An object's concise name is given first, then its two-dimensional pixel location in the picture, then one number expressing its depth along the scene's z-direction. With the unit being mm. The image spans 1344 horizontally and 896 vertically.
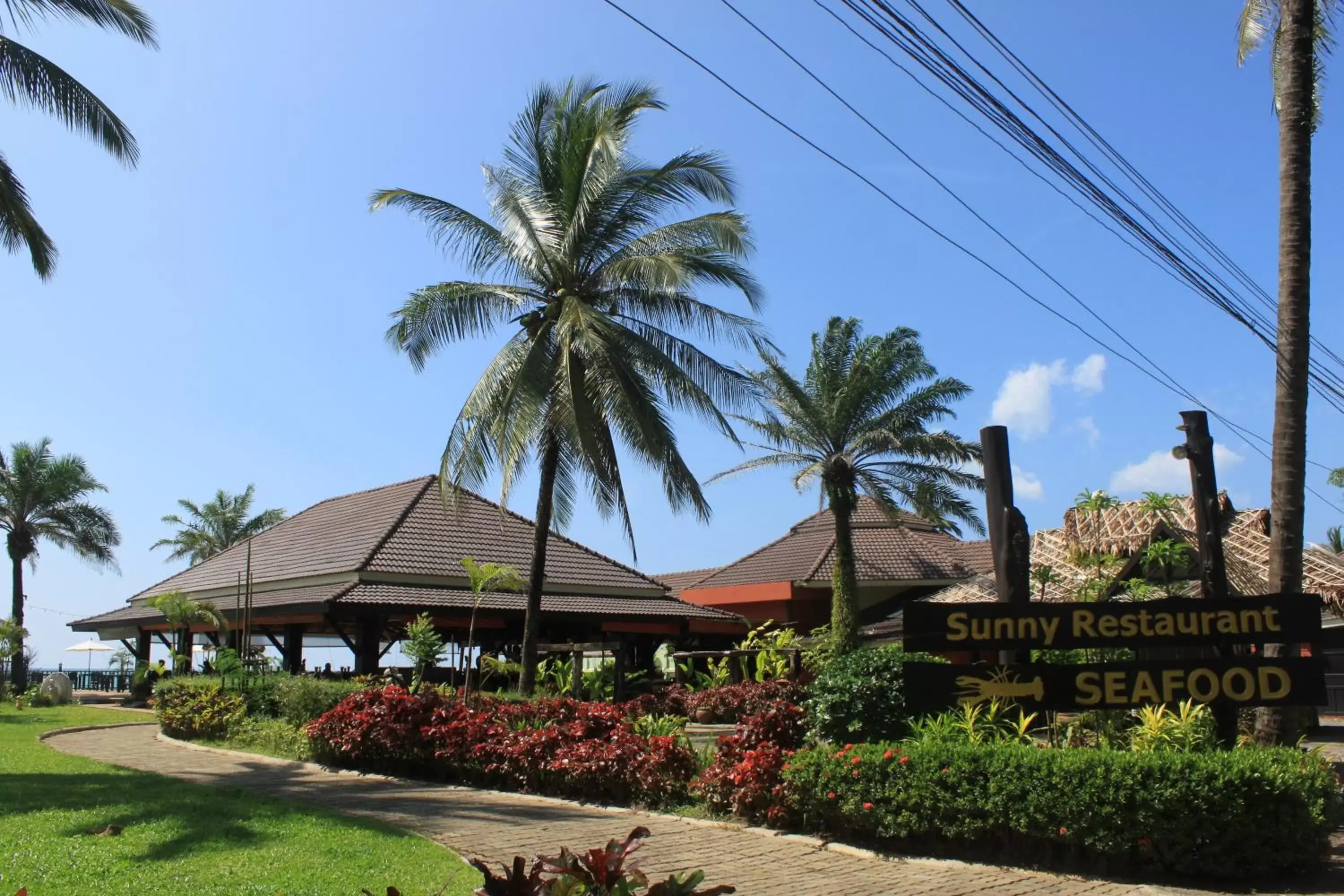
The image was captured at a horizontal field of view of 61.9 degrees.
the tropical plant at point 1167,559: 13539
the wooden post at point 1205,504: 9750
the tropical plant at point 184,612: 24547
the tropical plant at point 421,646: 16969
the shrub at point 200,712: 18344
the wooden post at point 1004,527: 10273
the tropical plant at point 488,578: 16828
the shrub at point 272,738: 15562
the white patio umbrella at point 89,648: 46812
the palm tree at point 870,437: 26828
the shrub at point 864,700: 10102
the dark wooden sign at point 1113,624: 8891
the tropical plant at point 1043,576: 14148
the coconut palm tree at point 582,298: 17219
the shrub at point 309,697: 16016
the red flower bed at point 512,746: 10797
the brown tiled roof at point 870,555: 32906
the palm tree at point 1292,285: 10742
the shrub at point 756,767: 9625
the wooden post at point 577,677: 16547
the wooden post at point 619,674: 17391
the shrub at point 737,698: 19125
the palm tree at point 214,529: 57781
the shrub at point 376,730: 13242
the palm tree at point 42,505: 40906
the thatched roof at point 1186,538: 18438
